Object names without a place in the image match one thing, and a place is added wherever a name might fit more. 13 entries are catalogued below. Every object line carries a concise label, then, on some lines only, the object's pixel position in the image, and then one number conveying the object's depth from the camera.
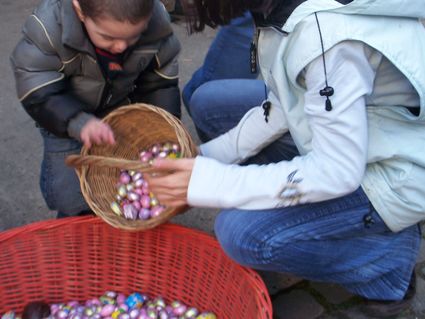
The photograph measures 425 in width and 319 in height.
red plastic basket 1.58
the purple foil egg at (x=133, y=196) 1.58
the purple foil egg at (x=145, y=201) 1.55
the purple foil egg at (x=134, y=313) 1.59
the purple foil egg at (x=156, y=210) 1.46
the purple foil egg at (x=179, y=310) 1.60
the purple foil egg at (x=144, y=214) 1.52
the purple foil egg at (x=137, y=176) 1.65
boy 1.49
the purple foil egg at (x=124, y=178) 1.66
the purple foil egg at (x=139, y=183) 1.63
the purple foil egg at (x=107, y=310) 1.60
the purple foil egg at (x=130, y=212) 1.53
